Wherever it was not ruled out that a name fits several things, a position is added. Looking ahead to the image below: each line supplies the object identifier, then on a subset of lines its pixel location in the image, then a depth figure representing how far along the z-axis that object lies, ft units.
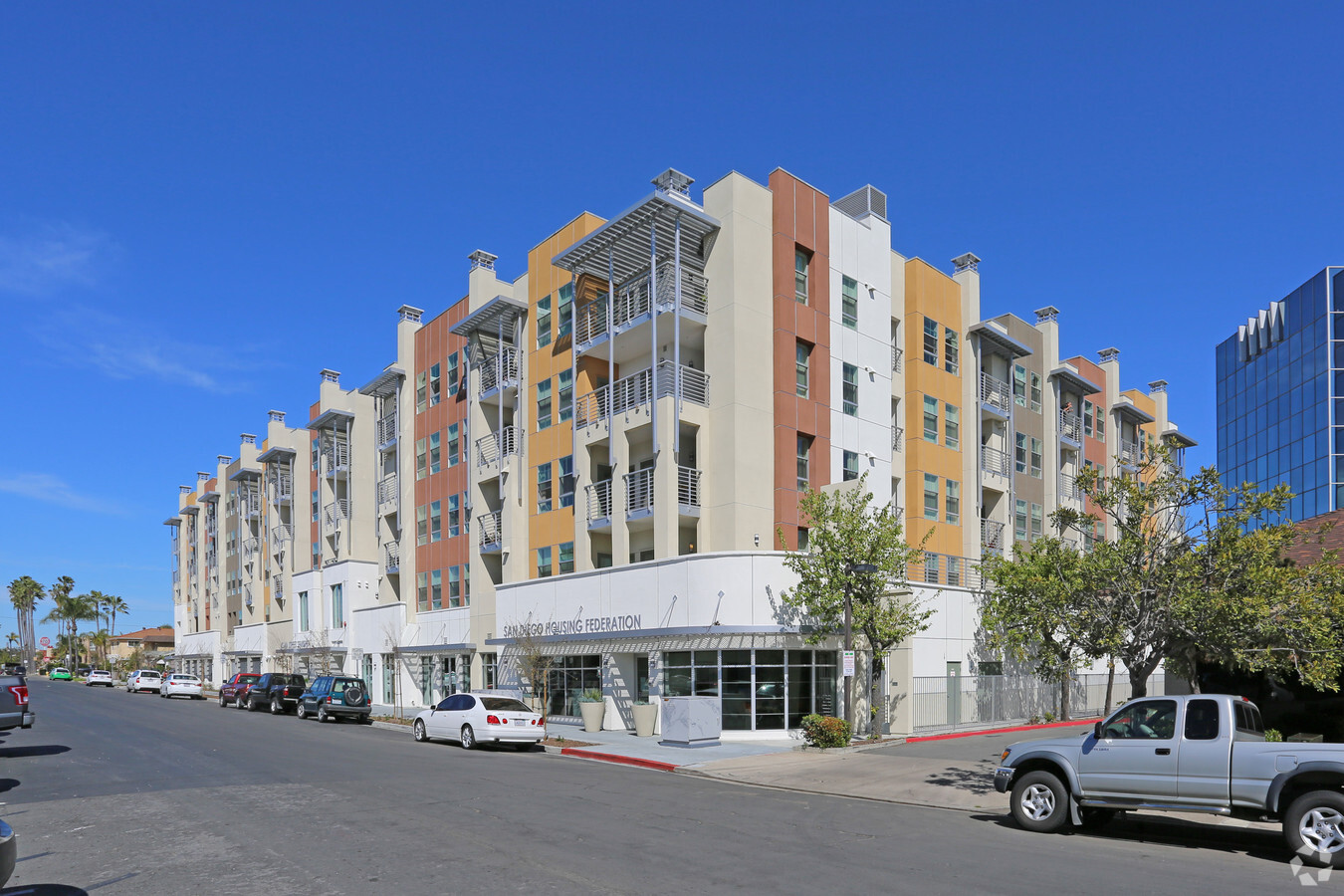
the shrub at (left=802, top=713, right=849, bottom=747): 83.46
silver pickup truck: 37.32
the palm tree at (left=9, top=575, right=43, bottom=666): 513.45
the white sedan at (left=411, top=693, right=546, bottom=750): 87.40
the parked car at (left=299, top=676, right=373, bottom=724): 123.65
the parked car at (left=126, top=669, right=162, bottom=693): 221.25
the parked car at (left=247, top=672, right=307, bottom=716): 141.08
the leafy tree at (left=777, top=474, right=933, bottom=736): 93.50
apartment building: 102.12
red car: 152.66
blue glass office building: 204.85
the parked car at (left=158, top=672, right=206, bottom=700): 194.80
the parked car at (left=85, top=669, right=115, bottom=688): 267.59
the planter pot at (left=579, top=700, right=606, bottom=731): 103.86
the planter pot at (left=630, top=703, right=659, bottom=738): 97.43
